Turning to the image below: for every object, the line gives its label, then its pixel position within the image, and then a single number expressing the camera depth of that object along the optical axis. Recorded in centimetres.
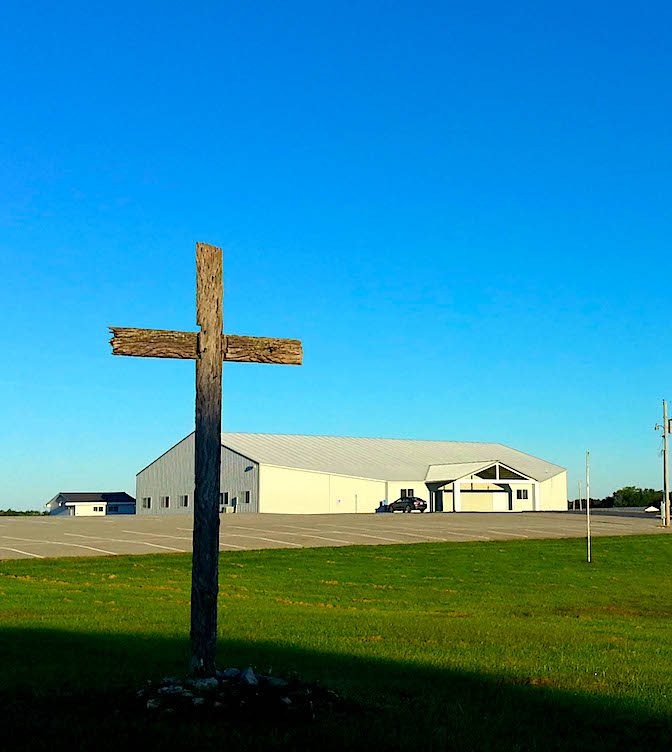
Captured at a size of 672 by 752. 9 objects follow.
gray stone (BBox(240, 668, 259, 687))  738
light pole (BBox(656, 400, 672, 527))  6102
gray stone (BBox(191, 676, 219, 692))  724
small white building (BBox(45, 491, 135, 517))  11062
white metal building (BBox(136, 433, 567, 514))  8450
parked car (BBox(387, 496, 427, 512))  8238
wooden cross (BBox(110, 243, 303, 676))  805
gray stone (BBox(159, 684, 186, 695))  715
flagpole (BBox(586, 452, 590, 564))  3228
